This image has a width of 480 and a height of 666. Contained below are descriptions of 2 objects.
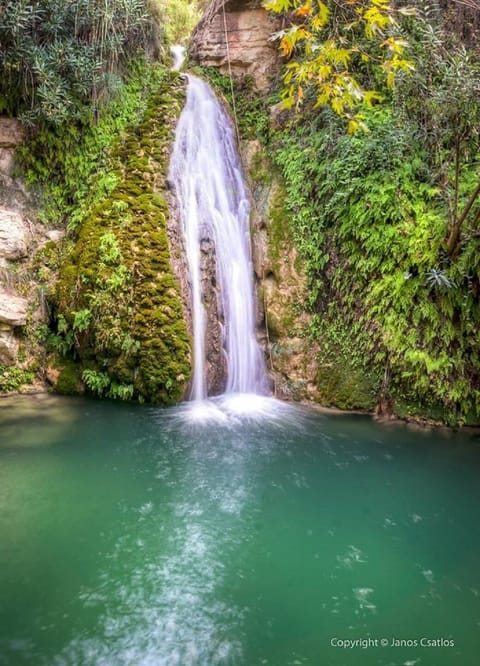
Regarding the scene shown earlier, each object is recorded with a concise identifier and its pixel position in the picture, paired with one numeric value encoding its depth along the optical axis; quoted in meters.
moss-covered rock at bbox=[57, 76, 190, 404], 6.48
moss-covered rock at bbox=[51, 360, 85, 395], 6.82
